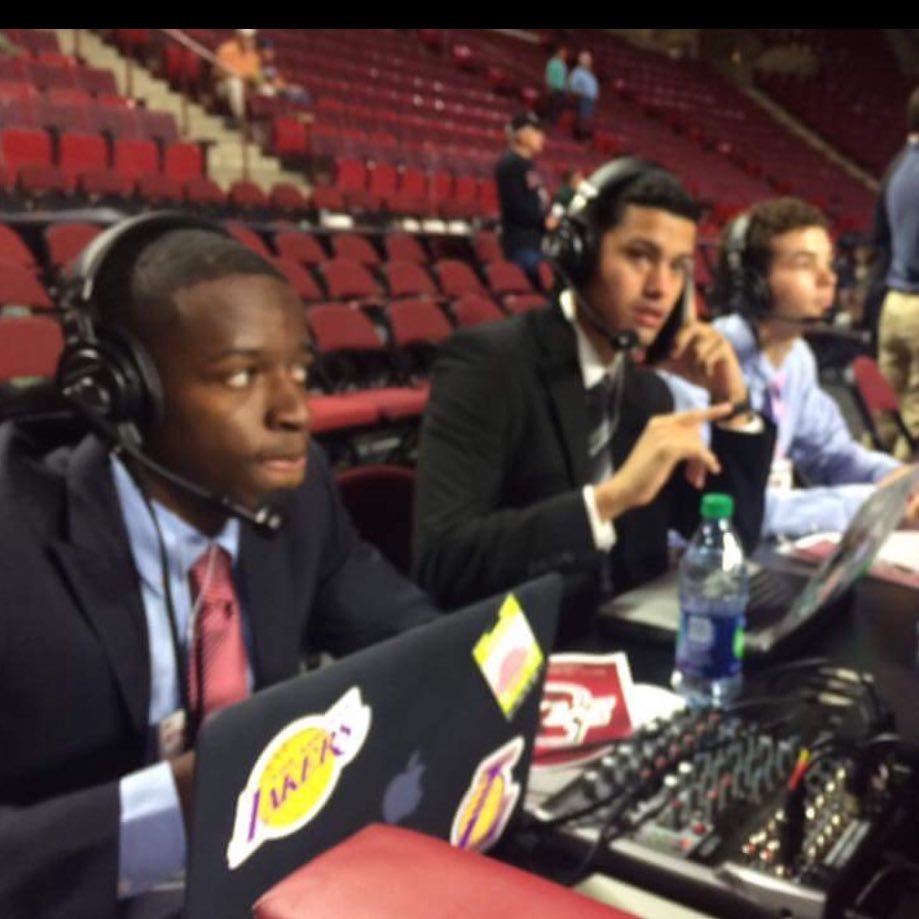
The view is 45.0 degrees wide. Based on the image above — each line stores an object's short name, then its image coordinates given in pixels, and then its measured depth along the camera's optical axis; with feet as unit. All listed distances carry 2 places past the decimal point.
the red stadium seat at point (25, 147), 19.17
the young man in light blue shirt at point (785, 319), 7.30
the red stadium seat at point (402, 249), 21.08
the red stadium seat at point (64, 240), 15.15
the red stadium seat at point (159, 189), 19.99
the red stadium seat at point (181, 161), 22.22
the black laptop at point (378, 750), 2.00
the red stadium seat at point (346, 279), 17.40
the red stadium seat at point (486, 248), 22.85
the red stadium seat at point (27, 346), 11.05
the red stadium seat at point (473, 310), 17.35
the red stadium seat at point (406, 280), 18.45
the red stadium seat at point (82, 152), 20.37
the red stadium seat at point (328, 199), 22.41
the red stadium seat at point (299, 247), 18.21
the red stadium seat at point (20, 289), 13.28
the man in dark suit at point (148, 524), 3.15
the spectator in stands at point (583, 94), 38.47
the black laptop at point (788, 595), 4.19
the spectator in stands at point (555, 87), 37.96
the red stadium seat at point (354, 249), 19.84
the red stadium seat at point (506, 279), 21.03
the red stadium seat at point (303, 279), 16.58
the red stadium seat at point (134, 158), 21.20
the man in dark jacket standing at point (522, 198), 20.15
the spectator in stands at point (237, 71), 27.35
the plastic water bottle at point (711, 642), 3.90
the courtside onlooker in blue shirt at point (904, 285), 11.68
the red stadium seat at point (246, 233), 17.04
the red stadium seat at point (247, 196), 21.12
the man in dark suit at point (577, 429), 4.95
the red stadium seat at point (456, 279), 19.58
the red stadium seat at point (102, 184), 19.27
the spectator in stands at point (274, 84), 28.30
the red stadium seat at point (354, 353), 14.58
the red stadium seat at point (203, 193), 20.58
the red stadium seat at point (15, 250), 14.73
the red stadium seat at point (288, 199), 21.52
